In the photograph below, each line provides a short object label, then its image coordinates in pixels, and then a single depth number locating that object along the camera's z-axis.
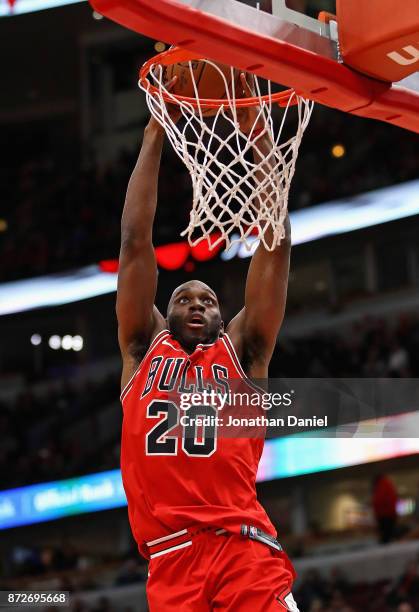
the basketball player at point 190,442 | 7.16
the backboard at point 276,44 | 6.45
